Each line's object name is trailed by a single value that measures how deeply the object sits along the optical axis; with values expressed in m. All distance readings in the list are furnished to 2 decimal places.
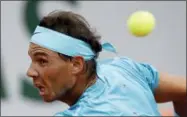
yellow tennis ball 6.95
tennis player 6.26
